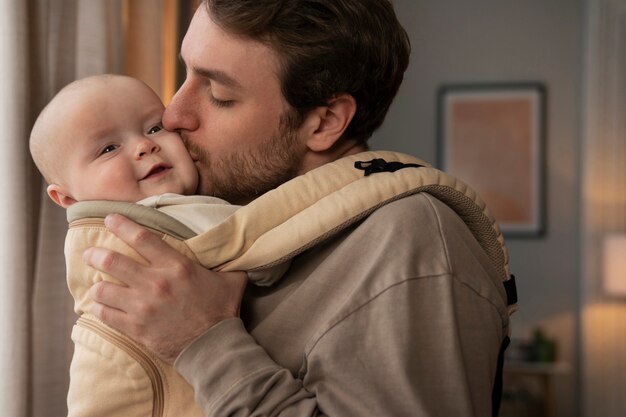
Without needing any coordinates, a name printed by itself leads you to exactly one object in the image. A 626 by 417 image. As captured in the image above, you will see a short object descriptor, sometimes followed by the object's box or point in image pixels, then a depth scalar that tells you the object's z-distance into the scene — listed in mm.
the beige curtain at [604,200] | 4797
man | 1073
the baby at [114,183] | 1147
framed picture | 5172
